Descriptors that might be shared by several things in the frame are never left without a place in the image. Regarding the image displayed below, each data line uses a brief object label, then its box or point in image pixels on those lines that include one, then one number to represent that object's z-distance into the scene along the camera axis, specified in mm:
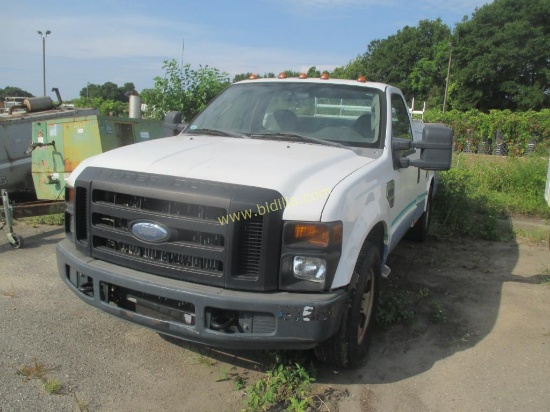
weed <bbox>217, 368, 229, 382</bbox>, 3109
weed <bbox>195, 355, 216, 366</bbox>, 3307
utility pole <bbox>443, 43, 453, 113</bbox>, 44422
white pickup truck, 2533
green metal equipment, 6410
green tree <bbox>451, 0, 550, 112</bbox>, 40812
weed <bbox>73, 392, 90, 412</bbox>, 2770
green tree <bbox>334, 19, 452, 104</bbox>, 56938
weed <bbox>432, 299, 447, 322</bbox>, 4031
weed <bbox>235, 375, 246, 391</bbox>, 3000
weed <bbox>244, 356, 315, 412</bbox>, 2758
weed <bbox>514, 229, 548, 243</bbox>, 6676
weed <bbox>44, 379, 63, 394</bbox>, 2904
